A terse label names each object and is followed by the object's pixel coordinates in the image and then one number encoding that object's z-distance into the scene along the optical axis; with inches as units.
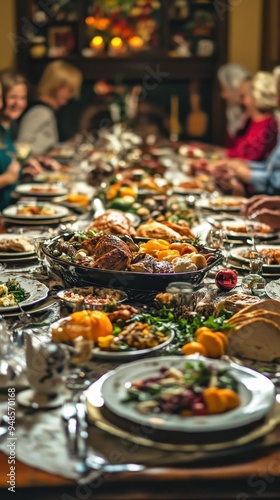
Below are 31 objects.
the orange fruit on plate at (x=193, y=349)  62.8
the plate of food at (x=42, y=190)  158.1
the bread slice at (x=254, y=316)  66.2
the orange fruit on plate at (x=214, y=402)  51.2
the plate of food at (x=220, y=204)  140.3
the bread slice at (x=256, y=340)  63.7
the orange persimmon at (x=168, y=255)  84.1
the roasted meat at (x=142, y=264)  79.2
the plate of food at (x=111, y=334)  62.7
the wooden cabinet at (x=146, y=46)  350.3
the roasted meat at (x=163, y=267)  79.4
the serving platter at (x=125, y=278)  78.2
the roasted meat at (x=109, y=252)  79.7
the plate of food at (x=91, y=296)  74.2
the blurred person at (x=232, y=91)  315.0
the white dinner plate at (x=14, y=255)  98.9
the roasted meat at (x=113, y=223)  101.8
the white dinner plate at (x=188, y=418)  49.7
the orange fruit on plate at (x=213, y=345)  63.3
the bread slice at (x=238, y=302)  74.0
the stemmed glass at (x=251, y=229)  109.6
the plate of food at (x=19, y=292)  76.2
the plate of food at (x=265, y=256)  94.8
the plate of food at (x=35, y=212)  127.3
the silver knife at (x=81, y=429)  49.9
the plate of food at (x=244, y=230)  114.6
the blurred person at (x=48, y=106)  262.8
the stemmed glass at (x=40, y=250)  91.4
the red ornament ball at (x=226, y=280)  84.7
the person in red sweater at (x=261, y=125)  245.3
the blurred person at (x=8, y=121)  165.6
